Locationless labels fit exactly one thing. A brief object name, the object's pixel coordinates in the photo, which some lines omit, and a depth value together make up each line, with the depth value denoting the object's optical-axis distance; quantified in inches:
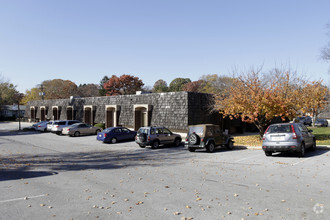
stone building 1004.6
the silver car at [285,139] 505.7
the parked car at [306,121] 1731.2
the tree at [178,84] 2913.4
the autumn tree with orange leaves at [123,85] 2568.9
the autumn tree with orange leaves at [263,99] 765.3
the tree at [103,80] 3532.2
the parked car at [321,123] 1628.9
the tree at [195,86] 2672.5
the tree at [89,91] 3148.1
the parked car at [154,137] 725.3
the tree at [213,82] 2470.5
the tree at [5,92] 2271.3
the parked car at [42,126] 1361.8
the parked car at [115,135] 875.4
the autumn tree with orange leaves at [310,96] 816.9
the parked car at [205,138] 629.9
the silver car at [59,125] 1205.3
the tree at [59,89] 2829.7
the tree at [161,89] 2844.5
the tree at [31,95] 3312.0
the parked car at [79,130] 1117.7
